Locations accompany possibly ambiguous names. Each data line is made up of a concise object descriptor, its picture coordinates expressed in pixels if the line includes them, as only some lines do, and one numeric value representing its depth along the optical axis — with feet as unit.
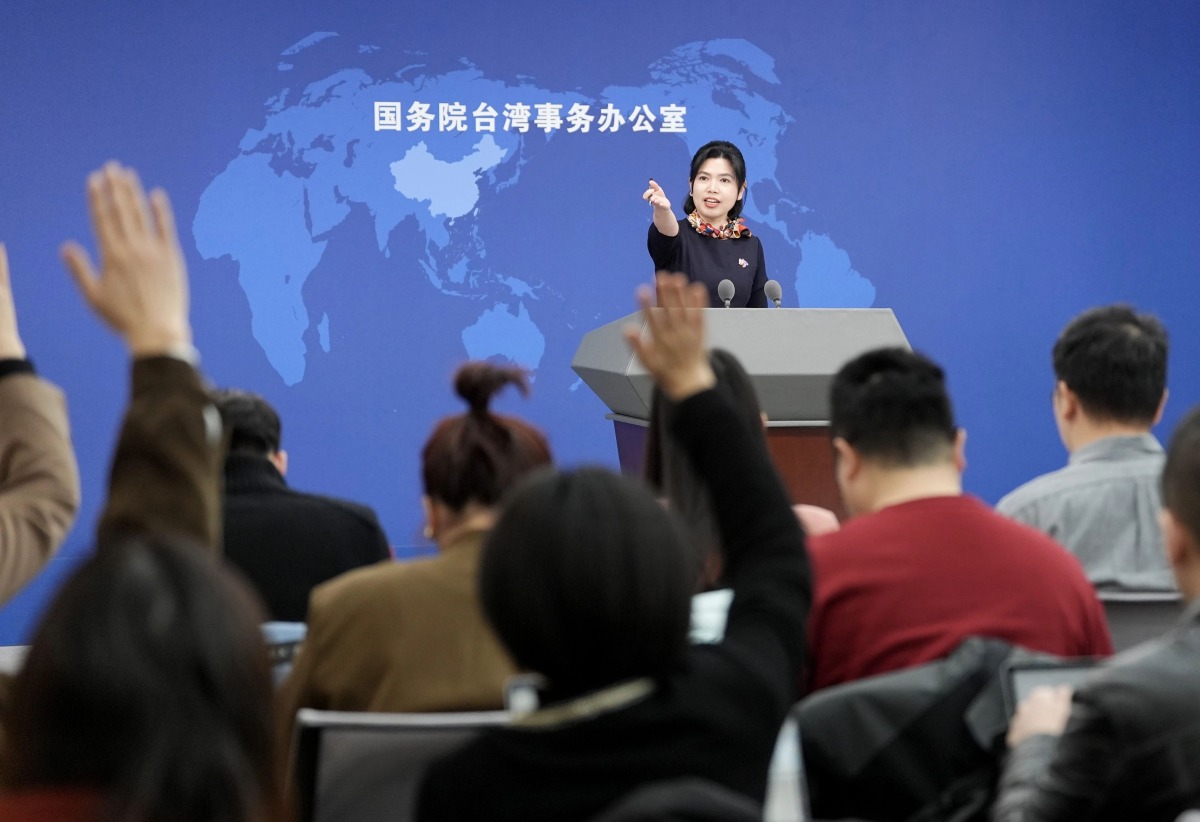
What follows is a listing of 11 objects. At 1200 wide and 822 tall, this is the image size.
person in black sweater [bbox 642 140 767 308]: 32.22
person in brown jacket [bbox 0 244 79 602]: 16.33
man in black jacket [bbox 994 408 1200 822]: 15.88
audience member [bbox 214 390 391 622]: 19.83
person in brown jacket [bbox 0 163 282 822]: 11.41
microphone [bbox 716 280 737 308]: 23.52
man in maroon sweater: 17.47
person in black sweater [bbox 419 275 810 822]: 15.31
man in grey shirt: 19.16
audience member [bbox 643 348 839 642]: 18.34
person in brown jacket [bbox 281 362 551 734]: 17.39
